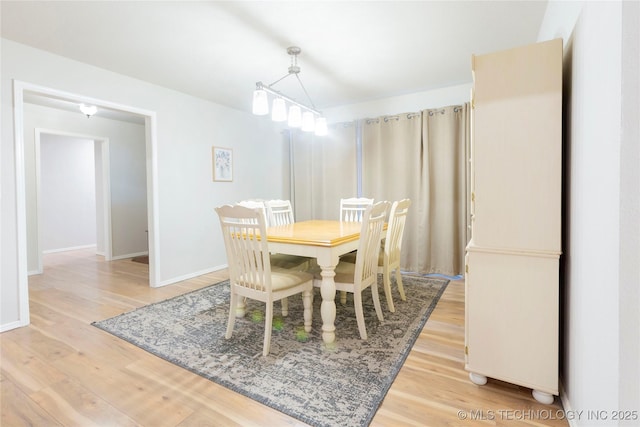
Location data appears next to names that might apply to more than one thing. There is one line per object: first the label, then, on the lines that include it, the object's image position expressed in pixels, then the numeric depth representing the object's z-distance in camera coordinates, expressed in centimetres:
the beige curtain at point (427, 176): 362
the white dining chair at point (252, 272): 190
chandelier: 229
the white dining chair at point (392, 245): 253
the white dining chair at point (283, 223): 257
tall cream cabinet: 141
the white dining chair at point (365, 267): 208
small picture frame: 417
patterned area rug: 151
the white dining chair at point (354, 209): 357
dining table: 201
